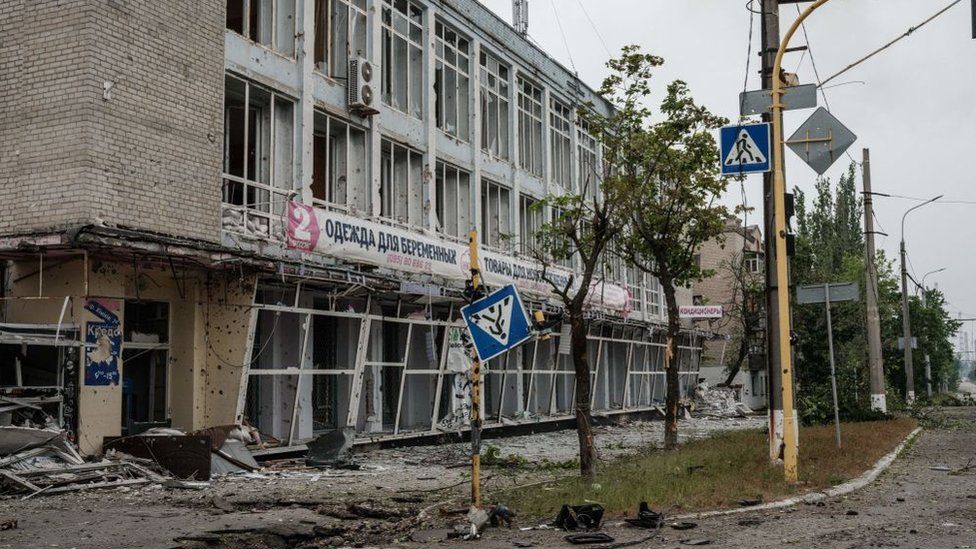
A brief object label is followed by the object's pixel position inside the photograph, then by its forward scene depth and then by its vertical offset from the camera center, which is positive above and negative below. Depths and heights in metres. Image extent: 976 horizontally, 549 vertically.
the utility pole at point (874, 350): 27.19 -0.04
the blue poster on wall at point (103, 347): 14.11 +0.07
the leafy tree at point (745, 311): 45.06 +1.89
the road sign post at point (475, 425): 9.59 -0.76
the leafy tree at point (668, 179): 18.42 +3.55
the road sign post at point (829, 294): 16.06 +0.93
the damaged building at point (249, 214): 14.23 +2.40
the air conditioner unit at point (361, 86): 20.11 +5.57
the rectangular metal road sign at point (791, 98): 13.71 +3.57
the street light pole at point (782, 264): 12.61 +1.18
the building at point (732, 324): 50.72 +1.60
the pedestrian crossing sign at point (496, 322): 9.70 +0.29
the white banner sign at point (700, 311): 40.56 +1.64
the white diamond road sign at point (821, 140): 13.95 +3.05
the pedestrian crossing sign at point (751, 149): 13.52 +2.81
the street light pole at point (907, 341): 42.55 +0.34
